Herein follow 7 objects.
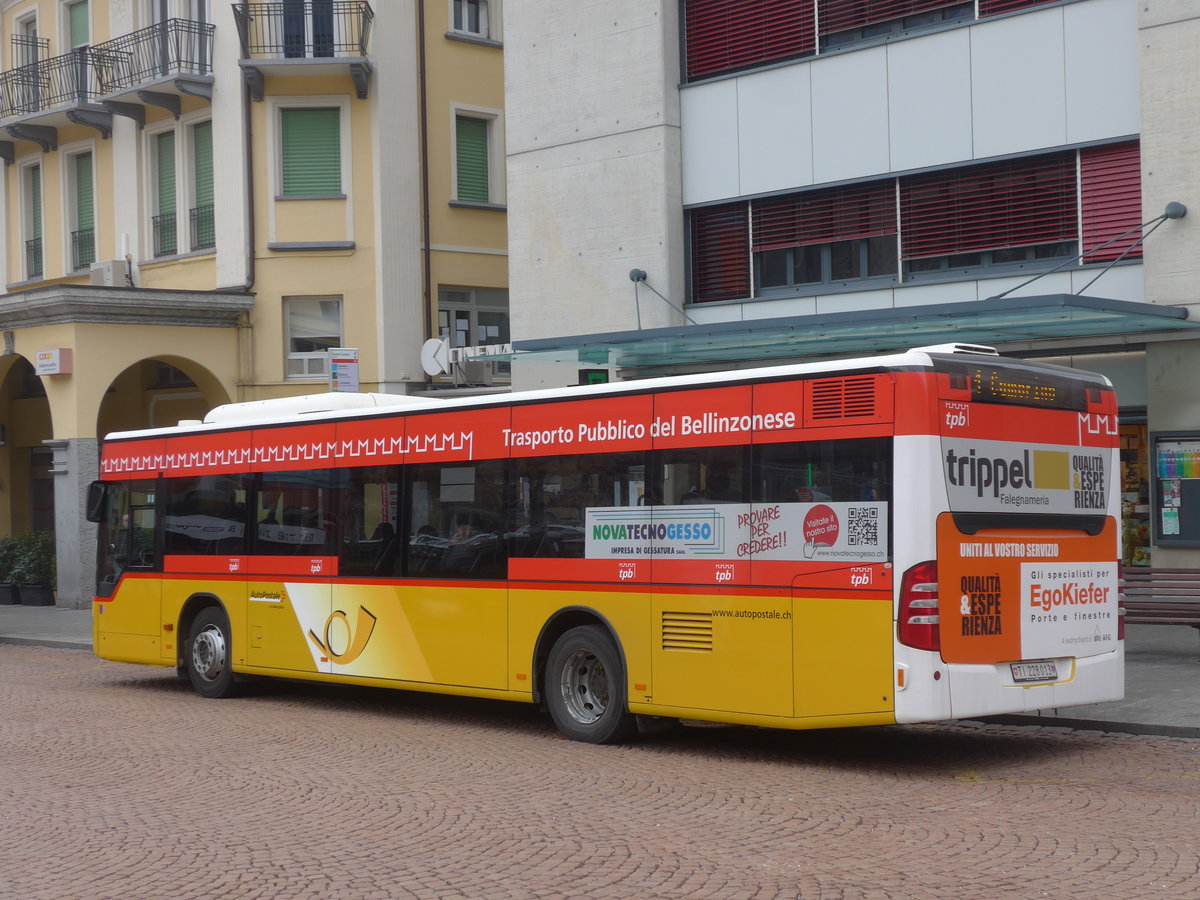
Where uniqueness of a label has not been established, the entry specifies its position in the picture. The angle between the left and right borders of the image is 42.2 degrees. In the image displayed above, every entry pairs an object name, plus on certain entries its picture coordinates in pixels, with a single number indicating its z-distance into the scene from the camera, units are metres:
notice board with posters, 17.19
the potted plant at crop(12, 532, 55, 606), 29.33
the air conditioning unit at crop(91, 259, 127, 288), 30.39
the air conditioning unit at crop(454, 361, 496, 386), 29.58
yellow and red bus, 9.80
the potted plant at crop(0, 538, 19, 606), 29.75
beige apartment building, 27.86
